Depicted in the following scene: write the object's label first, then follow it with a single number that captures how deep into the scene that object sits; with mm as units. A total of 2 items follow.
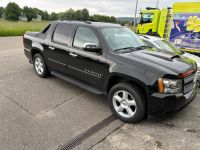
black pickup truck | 3311
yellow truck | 9695
